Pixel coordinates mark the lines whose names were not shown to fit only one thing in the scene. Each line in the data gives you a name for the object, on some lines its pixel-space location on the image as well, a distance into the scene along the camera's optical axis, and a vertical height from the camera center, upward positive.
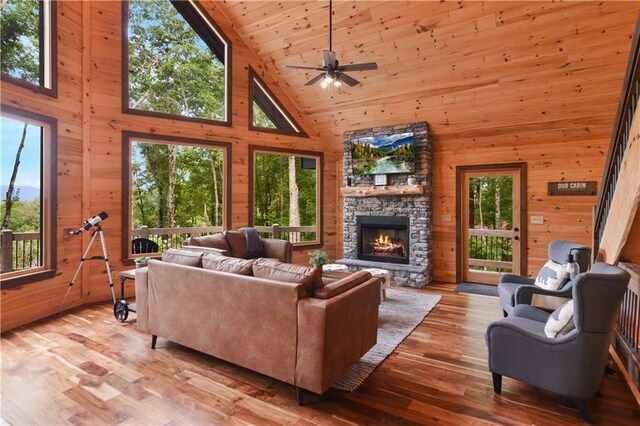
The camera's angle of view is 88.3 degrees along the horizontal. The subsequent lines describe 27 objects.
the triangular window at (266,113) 6.36 +2.02
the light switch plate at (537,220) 5.37 -0.11
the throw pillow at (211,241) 4.78 -0.42
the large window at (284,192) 8.55 +0.56
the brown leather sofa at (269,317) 2.25 -0.80
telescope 4.11 -0.11
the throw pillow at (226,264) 2.67 -0.43
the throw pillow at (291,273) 2.41 -0.45
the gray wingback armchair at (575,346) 2.05 -0.91
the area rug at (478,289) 5.35 -1.28
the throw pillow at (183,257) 2.97 -0.41
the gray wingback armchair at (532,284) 3.21 -0.77
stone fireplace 5.94 -0.11
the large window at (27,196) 3.83 +0.21
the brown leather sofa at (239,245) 4.89 -0.51
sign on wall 4.98 +0.39
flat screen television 5.95 +1.11
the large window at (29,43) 3.80 +2.07
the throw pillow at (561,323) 2.24 -0.76
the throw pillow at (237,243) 5.24 -0.49
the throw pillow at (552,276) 3.33 -0.67
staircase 2.49 +0.02
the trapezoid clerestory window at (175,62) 5.29 +2.68
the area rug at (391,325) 2.73 -1.32
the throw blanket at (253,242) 5.45 -0.49
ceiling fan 3.62 +1.61
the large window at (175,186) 7.63 +0.66
